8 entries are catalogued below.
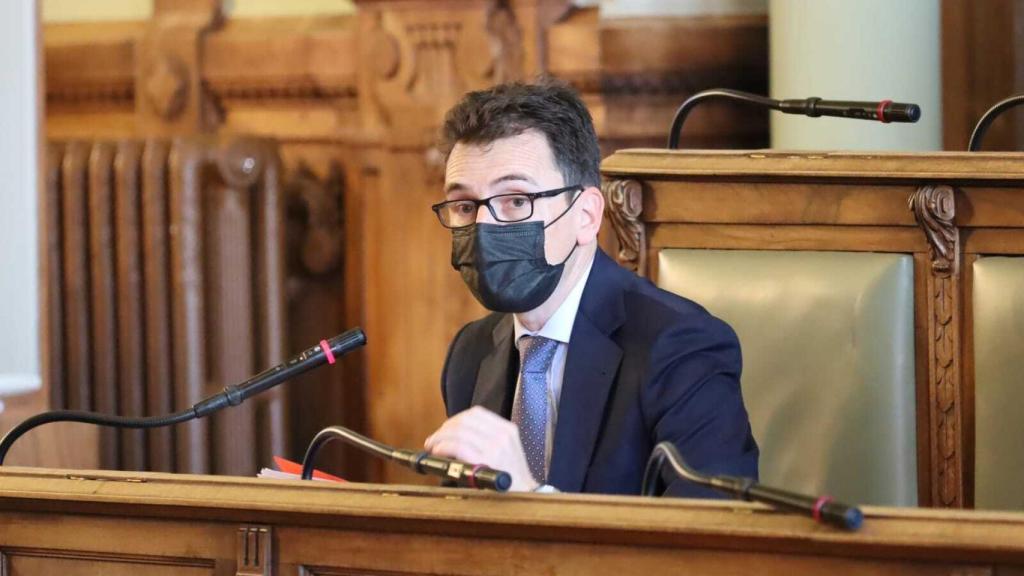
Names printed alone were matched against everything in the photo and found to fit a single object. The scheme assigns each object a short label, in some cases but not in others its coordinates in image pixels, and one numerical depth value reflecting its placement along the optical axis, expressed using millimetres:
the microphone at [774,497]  6791
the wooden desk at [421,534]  6798
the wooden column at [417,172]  8544
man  7355
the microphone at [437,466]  6920
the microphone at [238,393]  7192
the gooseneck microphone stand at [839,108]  7476
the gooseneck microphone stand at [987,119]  7529
